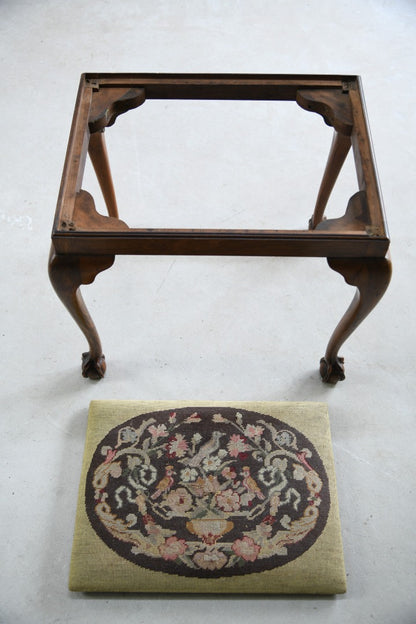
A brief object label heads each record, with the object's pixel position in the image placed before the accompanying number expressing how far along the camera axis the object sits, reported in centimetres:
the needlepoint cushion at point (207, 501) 133
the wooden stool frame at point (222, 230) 128
